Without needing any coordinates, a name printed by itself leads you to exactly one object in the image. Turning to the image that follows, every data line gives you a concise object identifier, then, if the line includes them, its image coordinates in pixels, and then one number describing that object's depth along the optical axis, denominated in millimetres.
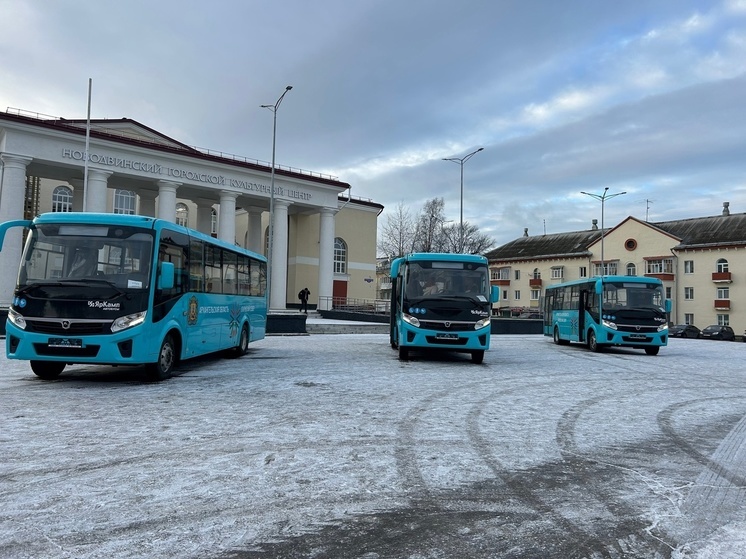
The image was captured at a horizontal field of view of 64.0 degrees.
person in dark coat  40750
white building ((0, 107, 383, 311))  34500
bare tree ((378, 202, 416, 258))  65625
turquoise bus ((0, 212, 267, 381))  9609
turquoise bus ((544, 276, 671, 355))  20406
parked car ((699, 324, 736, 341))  50844
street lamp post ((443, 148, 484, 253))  39838
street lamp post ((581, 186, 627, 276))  49750
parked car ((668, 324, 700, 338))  52594
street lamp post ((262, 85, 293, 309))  33981
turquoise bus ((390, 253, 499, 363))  14766
